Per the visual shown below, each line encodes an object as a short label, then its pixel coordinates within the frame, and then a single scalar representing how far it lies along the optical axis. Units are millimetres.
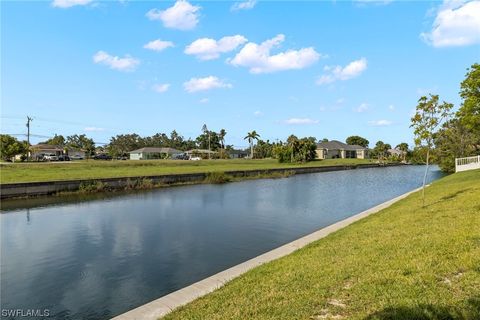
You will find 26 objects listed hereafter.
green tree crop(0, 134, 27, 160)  63925
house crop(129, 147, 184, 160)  112500
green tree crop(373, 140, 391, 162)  125875
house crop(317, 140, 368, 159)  121812
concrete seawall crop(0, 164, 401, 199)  29075
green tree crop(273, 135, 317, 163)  91688
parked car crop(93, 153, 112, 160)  92350
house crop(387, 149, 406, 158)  156062
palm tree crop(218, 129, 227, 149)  132250
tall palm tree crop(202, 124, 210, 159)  137375
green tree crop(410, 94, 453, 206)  14992
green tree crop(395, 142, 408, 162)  142825
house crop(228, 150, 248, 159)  137100
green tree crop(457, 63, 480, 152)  32531
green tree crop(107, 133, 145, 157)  119875
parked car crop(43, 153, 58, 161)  78288
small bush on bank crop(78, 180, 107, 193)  33259
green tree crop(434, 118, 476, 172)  53156
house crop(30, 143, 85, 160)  93300
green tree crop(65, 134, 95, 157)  97600
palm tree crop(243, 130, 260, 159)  126812
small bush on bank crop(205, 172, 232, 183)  46781
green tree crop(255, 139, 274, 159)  122938
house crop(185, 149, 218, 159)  107812
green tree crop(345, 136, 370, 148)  163000
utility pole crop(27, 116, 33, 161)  75900
